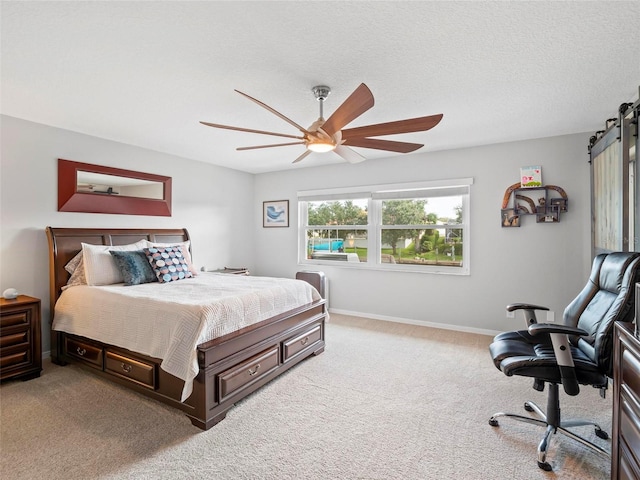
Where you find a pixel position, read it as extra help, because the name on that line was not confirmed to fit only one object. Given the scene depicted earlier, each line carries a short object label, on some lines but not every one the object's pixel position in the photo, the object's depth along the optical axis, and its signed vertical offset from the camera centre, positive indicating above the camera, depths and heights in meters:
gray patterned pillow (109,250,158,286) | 3.34 -0.29
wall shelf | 3.72 +0.42
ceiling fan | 1.97 +0.80
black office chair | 1.79 -0.71
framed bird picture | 5.76 +0.48
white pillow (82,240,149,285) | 3.24 -0.27
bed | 2.21 -0.77
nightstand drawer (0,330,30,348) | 2.69 -0.85
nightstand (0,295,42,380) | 2.70 -0.86
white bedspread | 2.20 -0.58
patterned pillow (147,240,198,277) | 3.93 -0.14
